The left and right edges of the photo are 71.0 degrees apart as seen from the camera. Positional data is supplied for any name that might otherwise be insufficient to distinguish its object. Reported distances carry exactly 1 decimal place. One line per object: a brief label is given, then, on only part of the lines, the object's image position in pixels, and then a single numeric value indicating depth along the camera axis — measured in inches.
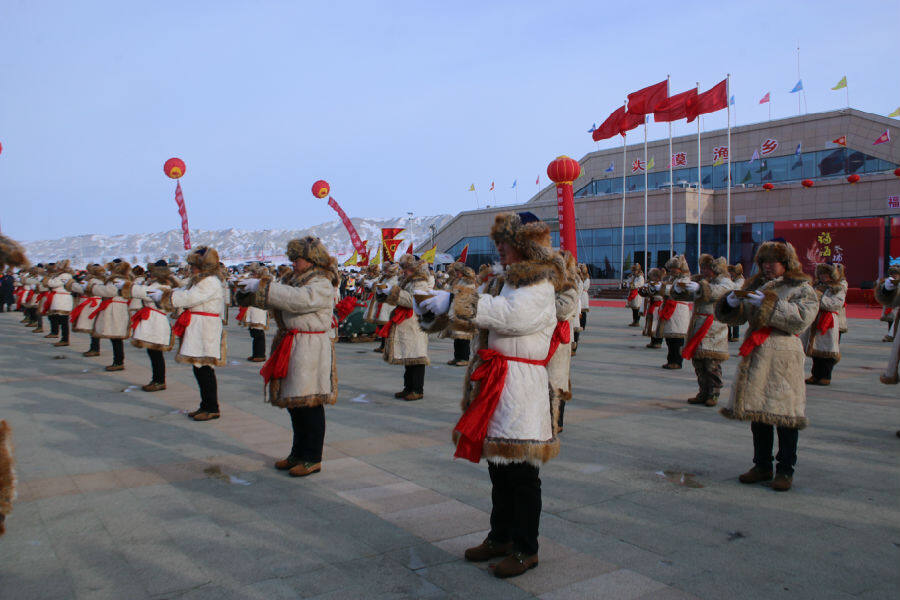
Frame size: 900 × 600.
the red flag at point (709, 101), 1007.0
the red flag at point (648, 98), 1073.5
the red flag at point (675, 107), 1056.2
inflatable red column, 778.2
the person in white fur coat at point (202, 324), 279.9
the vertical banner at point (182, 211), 967.0
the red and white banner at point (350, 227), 1224.2
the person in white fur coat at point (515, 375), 126.3
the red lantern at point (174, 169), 925.8
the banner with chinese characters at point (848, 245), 1098.7
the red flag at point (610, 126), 1125.1
